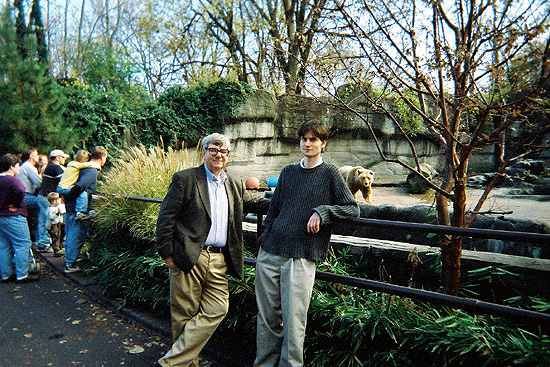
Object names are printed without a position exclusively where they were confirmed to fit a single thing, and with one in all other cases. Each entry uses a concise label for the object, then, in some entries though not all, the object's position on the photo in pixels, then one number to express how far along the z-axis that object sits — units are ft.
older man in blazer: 9.18
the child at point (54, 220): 24.20
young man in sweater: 7.94
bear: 24.54
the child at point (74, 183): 19.39
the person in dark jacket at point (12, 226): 18.20
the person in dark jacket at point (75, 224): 19.25
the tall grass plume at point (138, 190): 16.42
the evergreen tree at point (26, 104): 31.22
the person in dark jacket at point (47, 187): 23.29
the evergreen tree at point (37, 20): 57.41
